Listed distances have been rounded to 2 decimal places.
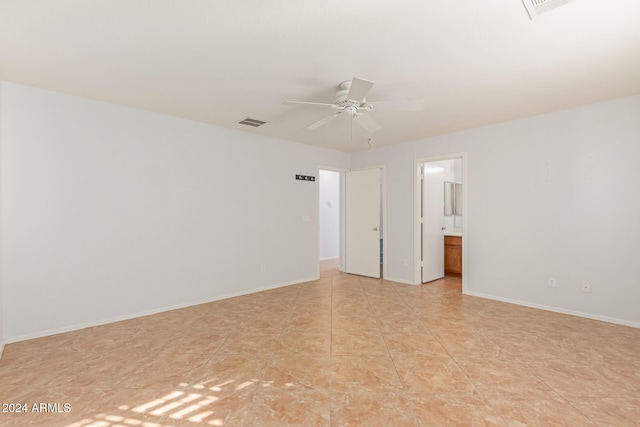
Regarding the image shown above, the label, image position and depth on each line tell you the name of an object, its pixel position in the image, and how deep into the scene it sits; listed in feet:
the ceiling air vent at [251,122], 13.46
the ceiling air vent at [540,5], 5.92
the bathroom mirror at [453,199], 20.58
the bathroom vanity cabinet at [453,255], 19.03
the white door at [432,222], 17.24
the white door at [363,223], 18.98
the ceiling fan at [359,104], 7.79
